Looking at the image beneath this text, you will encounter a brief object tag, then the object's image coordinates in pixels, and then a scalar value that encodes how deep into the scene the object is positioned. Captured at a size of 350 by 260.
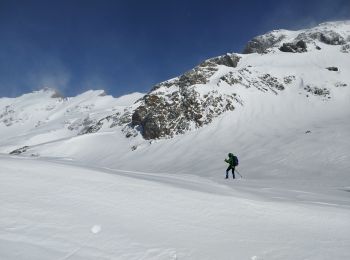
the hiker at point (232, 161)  21.62
